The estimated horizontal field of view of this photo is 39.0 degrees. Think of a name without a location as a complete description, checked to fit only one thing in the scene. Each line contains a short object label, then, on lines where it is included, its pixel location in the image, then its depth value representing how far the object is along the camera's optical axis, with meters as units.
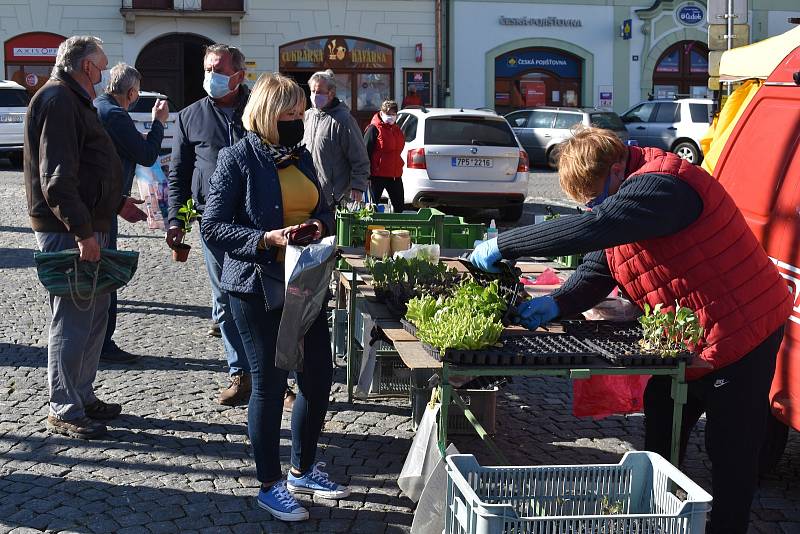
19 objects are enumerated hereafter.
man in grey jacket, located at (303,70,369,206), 8.16
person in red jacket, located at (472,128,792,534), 3.72
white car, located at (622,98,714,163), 24.06
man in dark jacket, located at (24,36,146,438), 5.25
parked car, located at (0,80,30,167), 21.72
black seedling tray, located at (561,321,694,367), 3.83
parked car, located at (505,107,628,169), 23.95
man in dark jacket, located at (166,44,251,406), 6.13
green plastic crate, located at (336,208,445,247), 6.56
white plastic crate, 3.39
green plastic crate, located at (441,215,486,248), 6.73
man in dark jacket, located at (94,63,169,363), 6.54
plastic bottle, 6.26
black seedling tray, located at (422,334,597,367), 3.74
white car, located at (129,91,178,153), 20.55
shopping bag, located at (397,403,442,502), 4.40
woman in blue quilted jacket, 4.30
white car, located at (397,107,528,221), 14.49
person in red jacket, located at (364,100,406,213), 13.30
